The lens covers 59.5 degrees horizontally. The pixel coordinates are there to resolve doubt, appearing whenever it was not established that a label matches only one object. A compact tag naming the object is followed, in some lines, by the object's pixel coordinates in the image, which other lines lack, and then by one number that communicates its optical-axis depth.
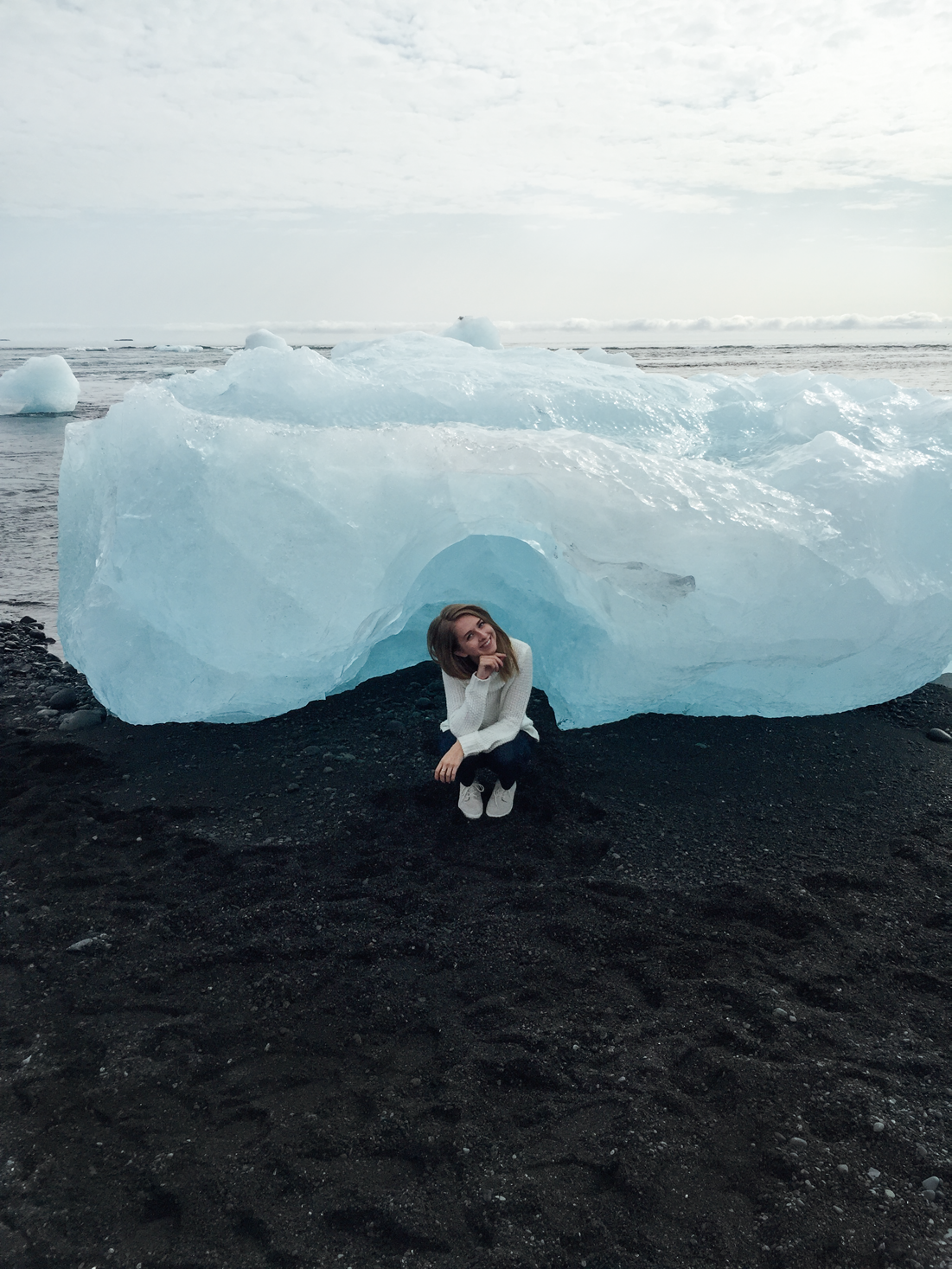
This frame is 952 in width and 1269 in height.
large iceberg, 3.62
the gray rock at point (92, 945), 2.69
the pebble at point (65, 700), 4.35
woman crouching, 3.02
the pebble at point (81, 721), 4.12
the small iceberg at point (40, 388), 15.91
